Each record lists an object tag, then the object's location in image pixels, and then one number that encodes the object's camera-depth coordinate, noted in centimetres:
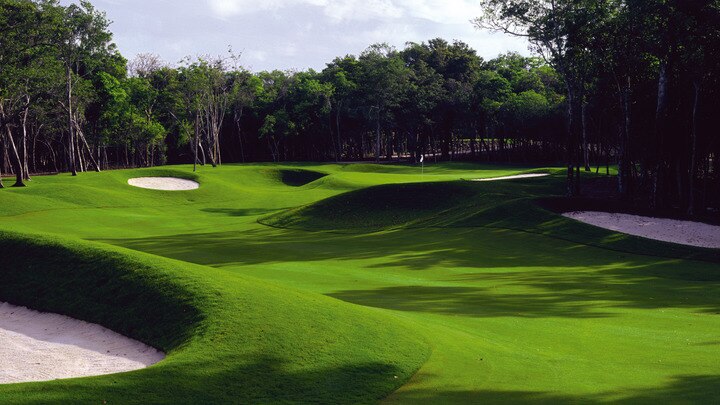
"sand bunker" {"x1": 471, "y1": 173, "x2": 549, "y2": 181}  6659
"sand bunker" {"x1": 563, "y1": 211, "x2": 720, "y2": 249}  3278
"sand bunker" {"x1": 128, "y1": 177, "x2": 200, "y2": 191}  6575
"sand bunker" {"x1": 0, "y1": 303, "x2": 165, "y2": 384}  1277
